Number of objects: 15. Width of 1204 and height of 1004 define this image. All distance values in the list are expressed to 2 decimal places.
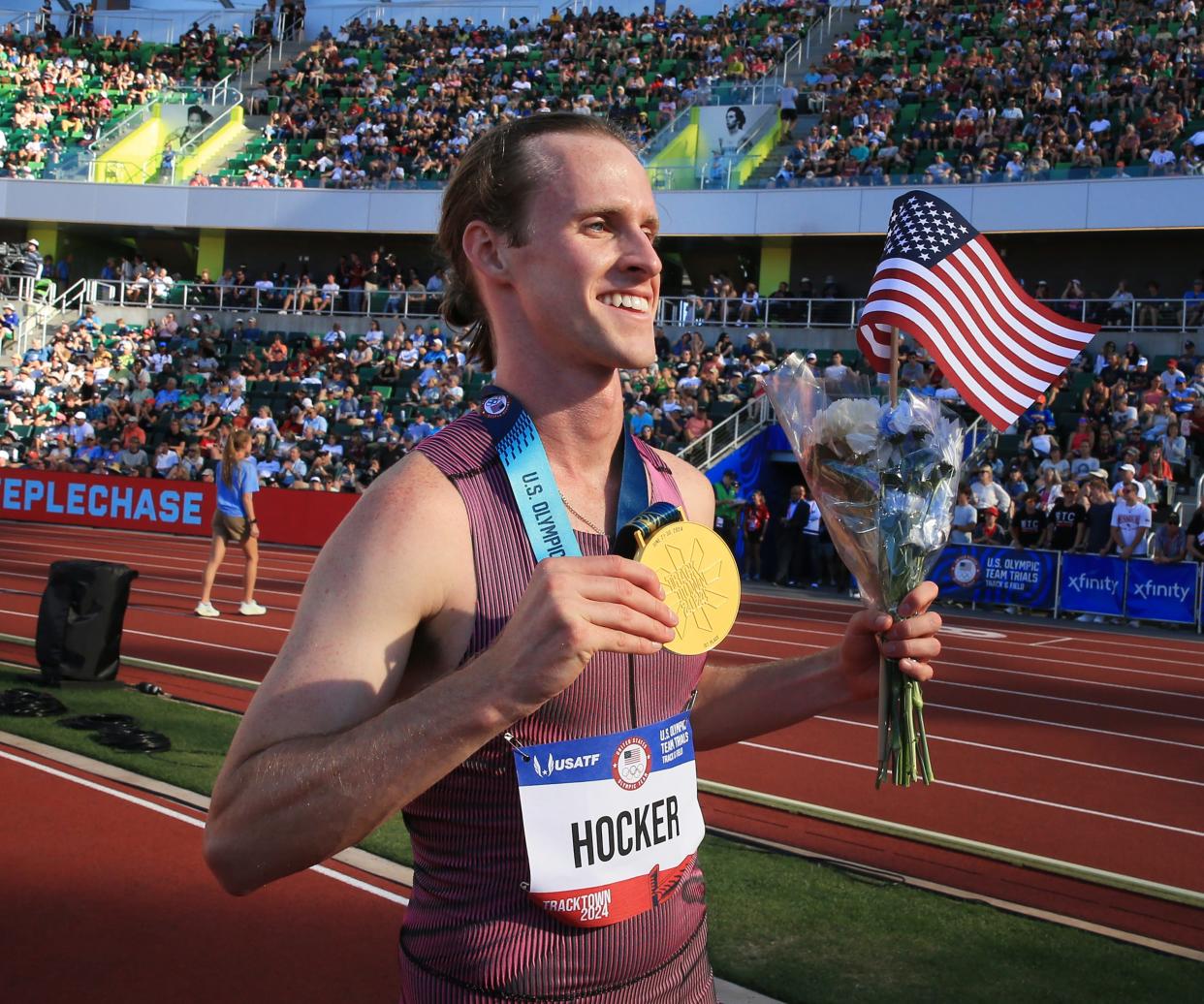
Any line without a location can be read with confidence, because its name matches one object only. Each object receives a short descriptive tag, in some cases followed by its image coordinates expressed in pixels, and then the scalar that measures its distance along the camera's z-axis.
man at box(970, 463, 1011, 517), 17.23
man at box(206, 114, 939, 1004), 1.50
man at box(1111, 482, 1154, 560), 15.95
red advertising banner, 22.52
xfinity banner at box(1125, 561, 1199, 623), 15.93
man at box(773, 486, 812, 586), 19.52
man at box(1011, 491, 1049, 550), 17.09
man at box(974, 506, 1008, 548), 17.41
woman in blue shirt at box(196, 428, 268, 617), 11.70
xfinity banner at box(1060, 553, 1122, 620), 16.52
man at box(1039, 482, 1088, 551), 16.67
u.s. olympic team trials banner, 17.06
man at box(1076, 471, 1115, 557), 16.38
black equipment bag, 8.62
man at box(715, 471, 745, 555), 20.41
